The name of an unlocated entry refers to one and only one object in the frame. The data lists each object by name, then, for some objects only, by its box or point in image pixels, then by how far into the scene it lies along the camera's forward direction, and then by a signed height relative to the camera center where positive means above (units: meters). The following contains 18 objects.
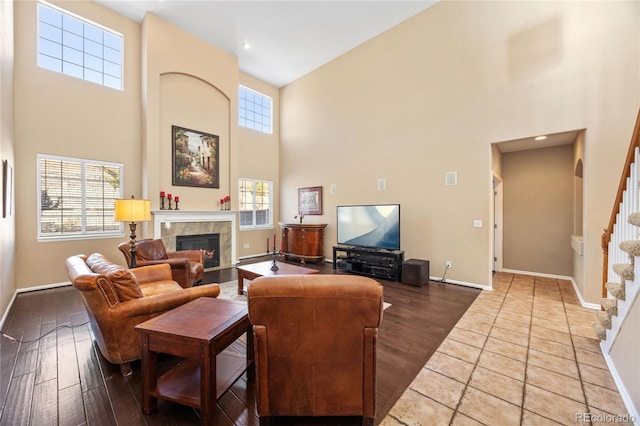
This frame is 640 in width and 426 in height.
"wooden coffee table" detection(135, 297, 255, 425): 1.44 -0.83
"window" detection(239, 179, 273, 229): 6.90 +0.27
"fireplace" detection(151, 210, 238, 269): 4.97 -0.28
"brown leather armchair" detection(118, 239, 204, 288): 3.48 -0.68
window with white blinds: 4.16 +0.30
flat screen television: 4.70 -0.27
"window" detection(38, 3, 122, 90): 4.20 +2.97
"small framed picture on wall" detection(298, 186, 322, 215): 6.54 +0.33
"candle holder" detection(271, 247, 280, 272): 3.62 -0.79
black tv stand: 4.58 -0.97
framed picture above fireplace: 5.30 +1.21
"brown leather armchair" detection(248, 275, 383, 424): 1.33 -0.71
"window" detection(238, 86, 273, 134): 6.91 +2.93
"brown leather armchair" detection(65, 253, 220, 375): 1.86 -0.71
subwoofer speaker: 4.23 -1.03
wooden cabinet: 6.07 -0.73
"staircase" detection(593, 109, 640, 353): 1.80 -0.35
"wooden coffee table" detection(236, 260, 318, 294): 3.52 -0.83
